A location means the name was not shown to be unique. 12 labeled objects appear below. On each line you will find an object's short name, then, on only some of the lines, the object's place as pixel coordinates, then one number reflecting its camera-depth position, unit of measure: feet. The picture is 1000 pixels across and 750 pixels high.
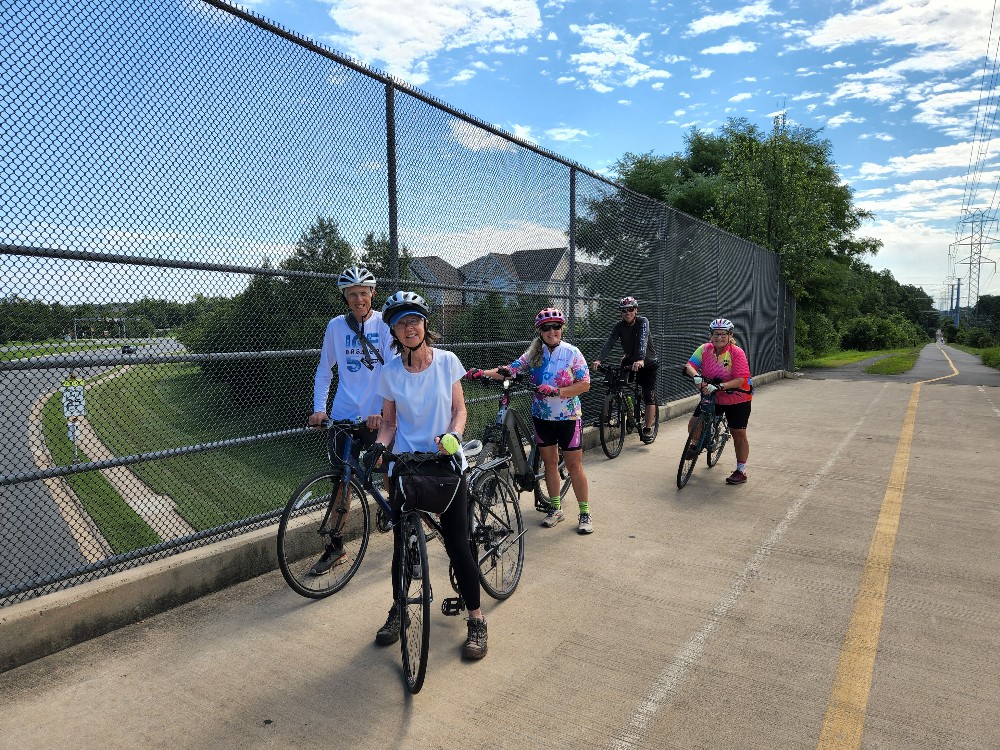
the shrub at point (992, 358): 112.04
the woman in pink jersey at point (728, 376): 24.18
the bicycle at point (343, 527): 14.10
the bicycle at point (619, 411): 29.25
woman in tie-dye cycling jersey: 18.20
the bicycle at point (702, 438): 23.93
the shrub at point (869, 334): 239.30
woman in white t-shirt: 11.50
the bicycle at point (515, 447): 17.25
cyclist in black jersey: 29.86
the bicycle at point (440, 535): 10.92
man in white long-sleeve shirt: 15.44
